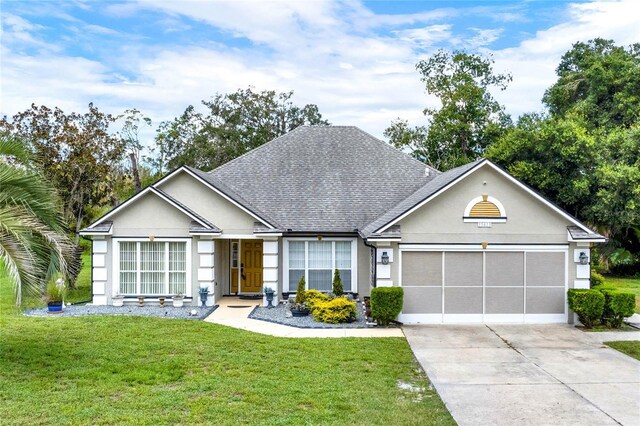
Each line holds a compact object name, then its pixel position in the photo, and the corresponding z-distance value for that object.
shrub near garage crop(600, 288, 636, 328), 14.06
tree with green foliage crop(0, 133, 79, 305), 8.54
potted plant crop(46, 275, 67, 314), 15.55
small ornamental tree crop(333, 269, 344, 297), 17.59
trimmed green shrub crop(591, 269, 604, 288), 18.33
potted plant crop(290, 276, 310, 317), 15.60
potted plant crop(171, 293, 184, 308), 16.64
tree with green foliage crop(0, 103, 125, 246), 20.00
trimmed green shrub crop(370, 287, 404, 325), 14.05
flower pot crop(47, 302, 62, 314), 15.55
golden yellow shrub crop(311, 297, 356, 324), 14.59
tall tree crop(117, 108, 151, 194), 31.56
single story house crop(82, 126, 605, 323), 15.00
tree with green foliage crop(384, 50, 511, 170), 36.66
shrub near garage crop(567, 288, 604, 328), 14.05
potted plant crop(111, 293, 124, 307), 16.73
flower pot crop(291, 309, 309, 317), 15.59
